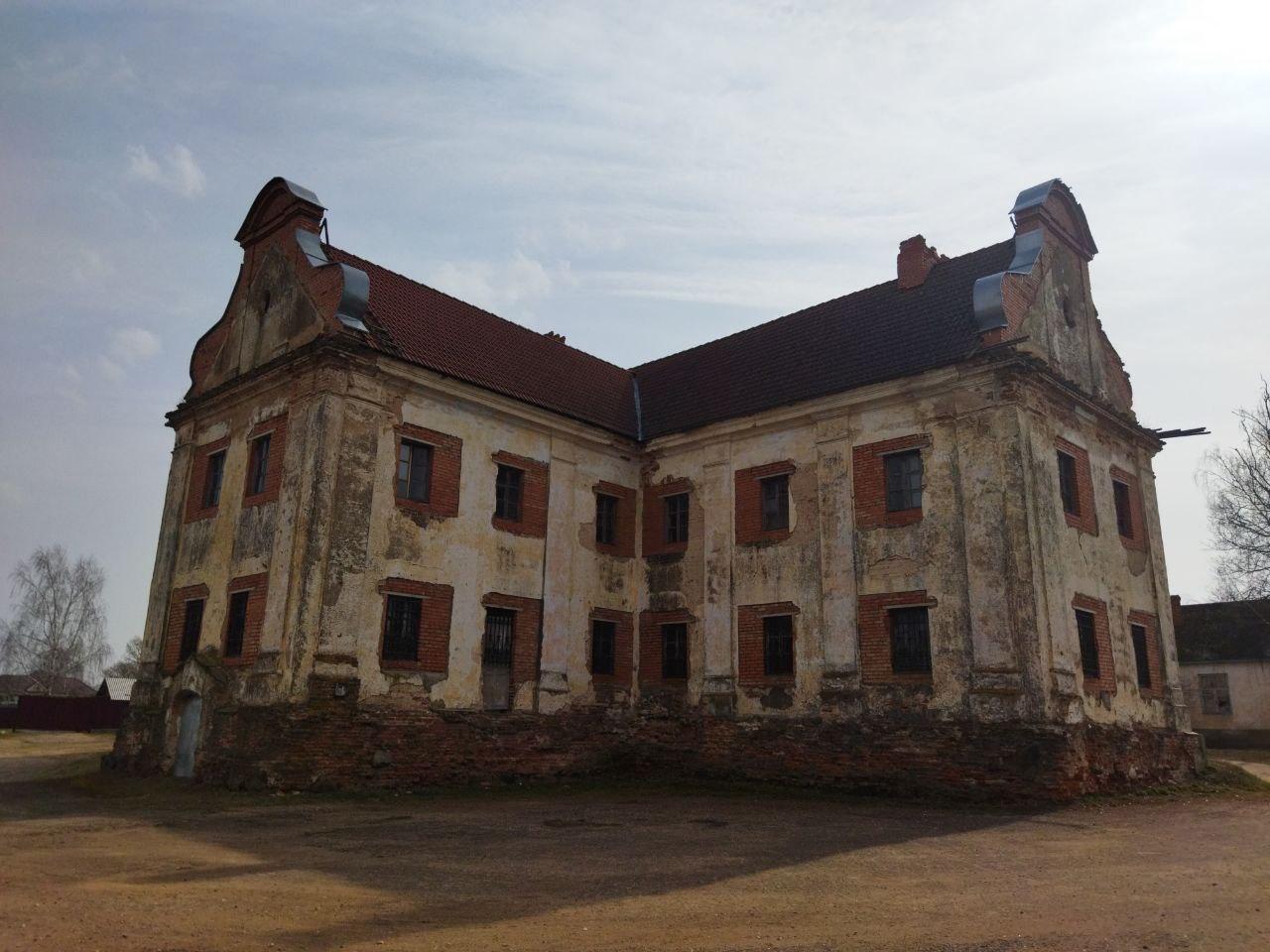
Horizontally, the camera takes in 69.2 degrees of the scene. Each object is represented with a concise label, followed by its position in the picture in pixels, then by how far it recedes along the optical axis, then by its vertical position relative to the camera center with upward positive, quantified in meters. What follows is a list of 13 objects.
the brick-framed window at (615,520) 20.81 +4.32
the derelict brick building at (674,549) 15.50 +3.09
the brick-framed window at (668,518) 20.59 +4.35
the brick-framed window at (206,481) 18.95 +4.59
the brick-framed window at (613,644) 19.95 +1.51
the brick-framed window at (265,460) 17.16 +4.60
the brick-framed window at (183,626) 18.09 +1.57
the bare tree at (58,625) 53.66 +4.56
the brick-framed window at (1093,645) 16.36 +1.39
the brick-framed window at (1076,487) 17.23 +4.36
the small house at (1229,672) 31.80 +1.80
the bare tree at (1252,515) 30.92 +7.03
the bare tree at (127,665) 75.73 +3.21
